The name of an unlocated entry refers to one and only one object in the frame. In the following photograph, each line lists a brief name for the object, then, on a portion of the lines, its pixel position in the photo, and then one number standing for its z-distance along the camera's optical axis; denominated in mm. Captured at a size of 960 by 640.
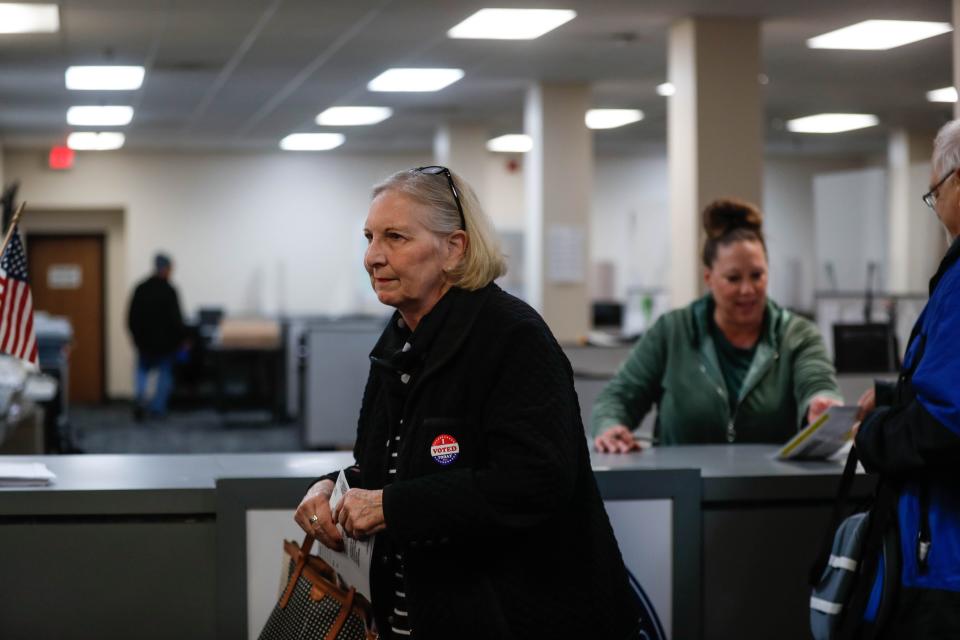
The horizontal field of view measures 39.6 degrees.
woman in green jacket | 3609
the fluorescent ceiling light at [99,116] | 12672
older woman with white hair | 1998
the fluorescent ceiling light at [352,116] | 12859
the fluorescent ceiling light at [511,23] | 8039
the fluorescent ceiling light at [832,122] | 14000
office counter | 2887
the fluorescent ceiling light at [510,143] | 15539
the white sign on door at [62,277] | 16750
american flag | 3445
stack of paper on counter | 2912
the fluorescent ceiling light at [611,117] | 13250
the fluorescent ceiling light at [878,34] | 8594
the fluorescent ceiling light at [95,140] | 14849
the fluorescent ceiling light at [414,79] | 10430
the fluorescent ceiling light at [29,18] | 7695
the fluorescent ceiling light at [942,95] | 11992
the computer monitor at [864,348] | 7781
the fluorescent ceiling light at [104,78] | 10086
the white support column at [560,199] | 11180
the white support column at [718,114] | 8219
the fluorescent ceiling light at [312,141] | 15258
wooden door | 16734
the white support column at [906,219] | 14125
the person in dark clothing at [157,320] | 13523
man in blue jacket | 2096
